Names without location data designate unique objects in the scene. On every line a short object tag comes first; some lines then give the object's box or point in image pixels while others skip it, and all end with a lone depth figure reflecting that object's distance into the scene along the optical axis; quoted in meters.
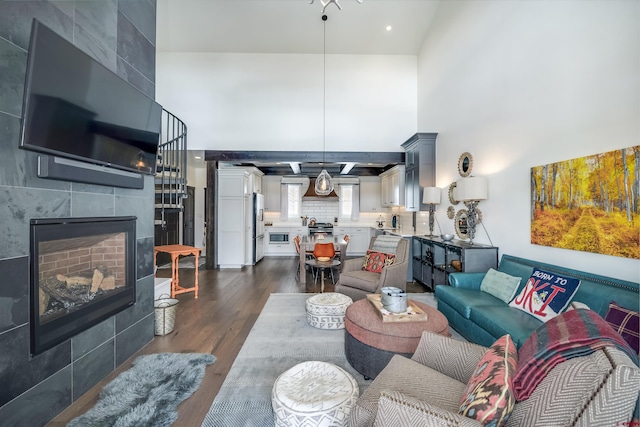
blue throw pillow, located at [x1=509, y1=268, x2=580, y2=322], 2.00
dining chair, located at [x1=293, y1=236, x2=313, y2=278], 4.87
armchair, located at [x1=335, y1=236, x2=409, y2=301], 3.13
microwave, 7.29
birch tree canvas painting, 1.84
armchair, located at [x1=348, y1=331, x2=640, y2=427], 0.65
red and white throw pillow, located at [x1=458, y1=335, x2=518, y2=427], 0.77
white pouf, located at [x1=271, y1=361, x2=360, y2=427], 1.23
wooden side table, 3.65
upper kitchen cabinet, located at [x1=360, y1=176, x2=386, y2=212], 7.64
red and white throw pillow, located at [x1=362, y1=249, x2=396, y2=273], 3.57
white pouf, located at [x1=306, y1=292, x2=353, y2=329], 2.72
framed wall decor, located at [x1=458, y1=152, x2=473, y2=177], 3.75
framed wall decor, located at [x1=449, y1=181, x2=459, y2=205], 4.14
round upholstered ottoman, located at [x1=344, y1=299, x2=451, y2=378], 1.78
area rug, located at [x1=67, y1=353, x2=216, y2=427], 1.55
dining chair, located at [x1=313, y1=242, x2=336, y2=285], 4.36
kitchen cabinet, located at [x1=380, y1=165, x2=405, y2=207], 5.89
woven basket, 2.62
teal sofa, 1.79
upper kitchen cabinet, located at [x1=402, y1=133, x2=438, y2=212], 4.87
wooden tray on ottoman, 1.94
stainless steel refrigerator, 6.13
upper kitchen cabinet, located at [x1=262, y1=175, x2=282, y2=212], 7.52
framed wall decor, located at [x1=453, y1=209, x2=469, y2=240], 3.81
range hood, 7.24
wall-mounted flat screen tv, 1.43
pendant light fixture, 5.11
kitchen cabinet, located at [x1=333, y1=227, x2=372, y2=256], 7.43
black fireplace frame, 1.49
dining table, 4.58
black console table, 3.18
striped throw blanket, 0.86
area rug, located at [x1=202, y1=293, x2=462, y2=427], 1.62
